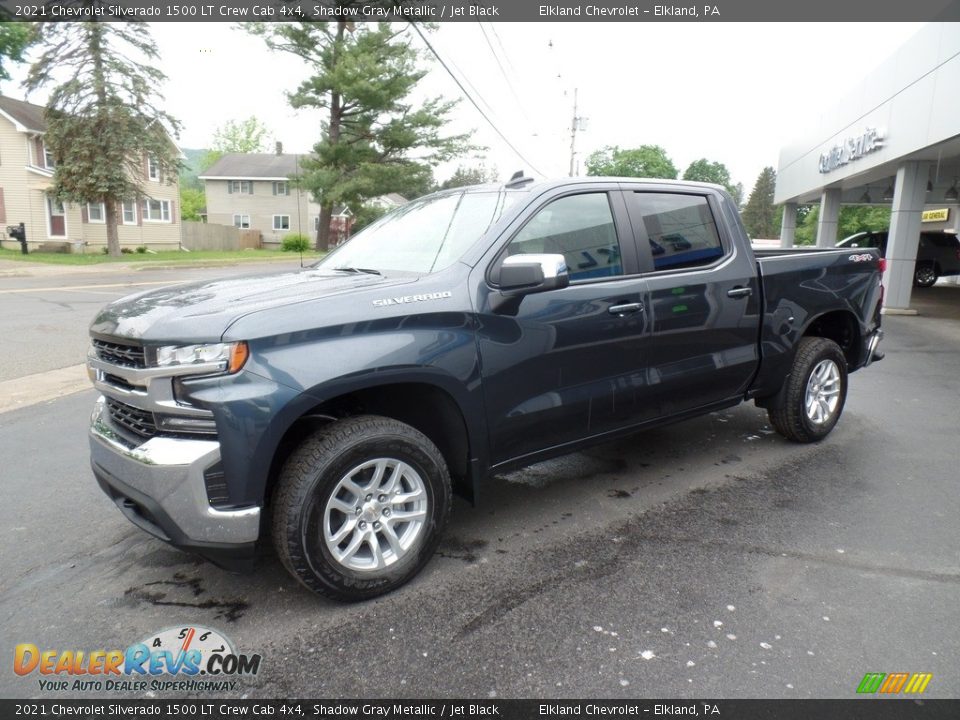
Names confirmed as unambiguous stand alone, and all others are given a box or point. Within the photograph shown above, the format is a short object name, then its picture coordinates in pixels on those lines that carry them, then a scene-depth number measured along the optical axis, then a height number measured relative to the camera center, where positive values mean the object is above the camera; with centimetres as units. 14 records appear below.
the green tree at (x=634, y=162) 8500 +984
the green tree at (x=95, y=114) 2761 +440
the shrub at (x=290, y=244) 4095 -96
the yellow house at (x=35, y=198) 3144 +97
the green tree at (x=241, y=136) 8144 +1066
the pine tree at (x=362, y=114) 3212 +582
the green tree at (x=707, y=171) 10765 +1135
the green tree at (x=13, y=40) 3262 +862
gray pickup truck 275 -62
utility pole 3912 +632
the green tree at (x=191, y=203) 8038 +276
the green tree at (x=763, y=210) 10231 +506
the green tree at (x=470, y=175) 7062 +650
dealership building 1227 +233
